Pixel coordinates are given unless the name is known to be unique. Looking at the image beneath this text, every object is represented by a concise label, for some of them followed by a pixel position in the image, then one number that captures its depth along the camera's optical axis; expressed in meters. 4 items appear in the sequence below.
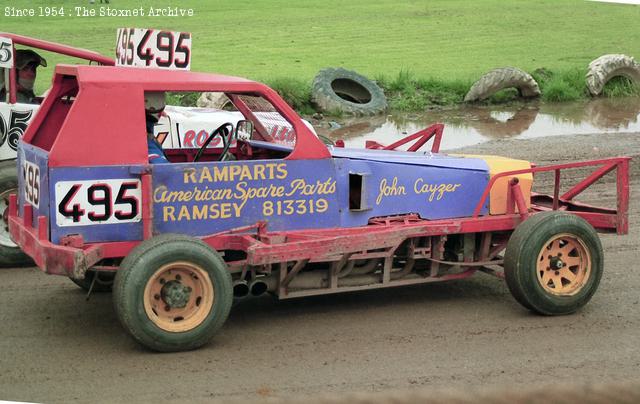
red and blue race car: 5.82
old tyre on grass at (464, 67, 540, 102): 17.23
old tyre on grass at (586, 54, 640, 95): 18.16
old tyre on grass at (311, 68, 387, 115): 16.05
